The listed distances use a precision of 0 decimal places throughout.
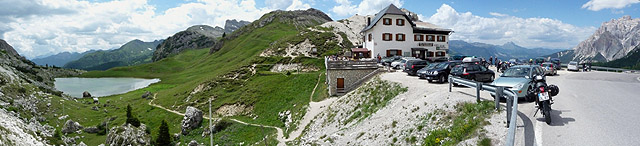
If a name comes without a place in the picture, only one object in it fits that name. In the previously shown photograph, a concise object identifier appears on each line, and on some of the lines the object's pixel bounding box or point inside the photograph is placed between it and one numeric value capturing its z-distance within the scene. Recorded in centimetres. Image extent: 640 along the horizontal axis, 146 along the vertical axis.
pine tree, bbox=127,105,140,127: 4900
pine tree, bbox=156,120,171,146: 3967
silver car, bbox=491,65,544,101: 1678
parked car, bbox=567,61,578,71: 4781
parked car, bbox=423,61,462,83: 2859
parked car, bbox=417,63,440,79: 3122
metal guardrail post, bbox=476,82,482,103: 1539
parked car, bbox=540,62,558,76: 3781
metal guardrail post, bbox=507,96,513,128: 1119
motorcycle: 1227
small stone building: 4059
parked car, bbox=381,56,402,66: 5196
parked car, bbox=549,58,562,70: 4909
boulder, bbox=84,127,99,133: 5200
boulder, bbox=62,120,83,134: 4967
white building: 6319
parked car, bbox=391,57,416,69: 4659
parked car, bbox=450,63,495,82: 2698
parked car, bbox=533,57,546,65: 5503
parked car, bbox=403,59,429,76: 3525
